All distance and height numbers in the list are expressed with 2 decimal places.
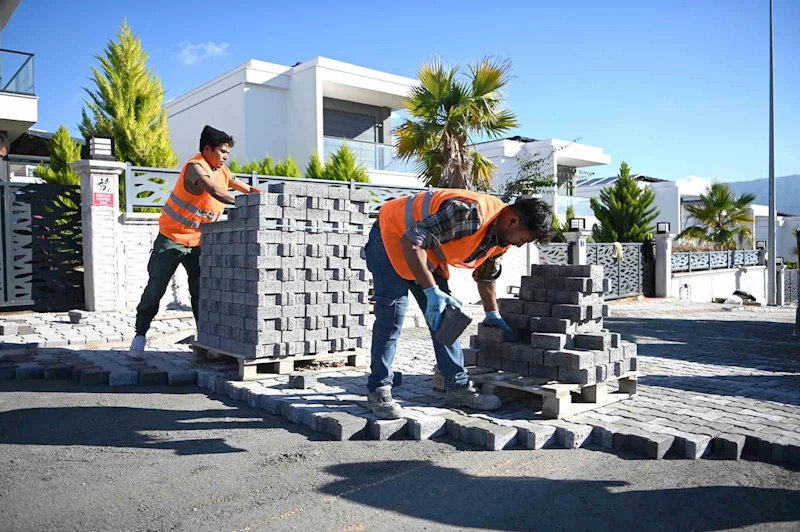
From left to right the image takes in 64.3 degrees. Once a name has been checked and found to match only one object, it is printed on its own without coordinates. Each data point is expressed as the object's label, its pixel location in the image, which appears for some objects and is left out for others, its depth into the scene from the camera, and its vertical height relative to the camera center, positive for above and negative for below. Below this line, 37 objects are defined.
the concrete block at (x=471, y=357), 5.31 -0.82
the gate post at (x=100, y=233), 10.18 +0.43
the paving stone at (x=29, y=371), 6.05 -1.06
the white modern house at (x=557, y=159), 28.30 +4.85
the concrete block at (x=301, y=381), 5.33 -1.02
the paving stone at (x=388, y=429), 4.25 -1.14
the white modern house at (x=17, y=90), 15.45 +4.19
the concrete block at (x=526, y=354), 4.80 -0.72
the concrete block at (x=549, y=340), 4.71 -0.61
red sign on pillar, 10.20 +1.11
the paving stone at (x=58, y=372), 6.03 -1.07
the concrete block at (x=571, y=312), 4.82 -0.40
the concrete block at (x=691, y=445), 3.93 -1.16
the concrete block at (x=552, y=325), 4.78 -0.50
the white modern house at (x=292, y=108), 19.41 +4.83
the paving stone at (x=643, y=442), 3.94 -1.16
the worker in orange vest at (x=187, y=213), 6.24 +0.47
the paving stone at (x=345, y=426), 4.24 -1.12
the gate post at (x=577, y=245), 17.66 +0.40
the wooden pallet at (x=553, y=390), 4.51 -1.00
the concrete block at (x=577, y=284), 4.90 -0.19
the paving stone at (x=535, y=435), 4.10 -1.14
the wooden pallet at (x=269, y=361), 5.66 -0.96
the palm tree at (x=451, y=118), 14.63 +3.30
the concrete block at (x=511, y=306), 5.16 -0.38
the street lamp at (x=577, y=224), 17.52 +0.97
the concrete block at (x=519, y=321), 5.07 -0.50
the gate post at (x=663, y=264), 20.84 -0.16
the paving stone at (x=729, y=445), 3.95 -1.17
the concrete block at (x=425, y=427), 4.27 -1.13
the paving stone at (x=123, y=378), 5.81 -1.08
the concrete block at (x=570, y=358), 4.56 -0.72
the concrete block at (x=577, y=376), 4.59 -0.85
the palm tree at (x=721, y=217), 27.42 +1.85
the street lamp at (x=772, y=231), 21.59 +0.94
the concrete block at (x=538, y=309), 4.98 -0.39
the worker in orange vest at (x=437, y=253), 4.05 +0.05
